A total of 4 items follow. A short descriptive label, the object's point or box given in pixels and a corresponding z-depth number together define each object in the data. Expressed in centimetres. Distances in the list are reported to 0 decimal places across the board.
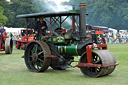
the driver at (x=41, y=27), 995
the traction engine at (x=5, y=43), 1645
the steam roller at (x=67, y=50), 812
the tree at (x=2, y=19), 4614
